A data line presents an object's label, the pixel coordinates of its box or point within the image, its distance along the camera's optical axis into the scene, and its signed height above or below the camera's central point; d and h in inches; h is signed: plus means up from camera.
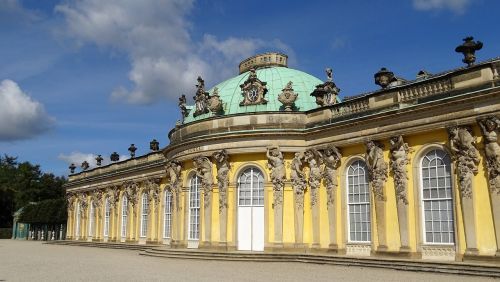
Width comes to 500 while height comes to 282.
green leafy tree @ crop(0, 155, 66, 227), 2918.3 +231.9
